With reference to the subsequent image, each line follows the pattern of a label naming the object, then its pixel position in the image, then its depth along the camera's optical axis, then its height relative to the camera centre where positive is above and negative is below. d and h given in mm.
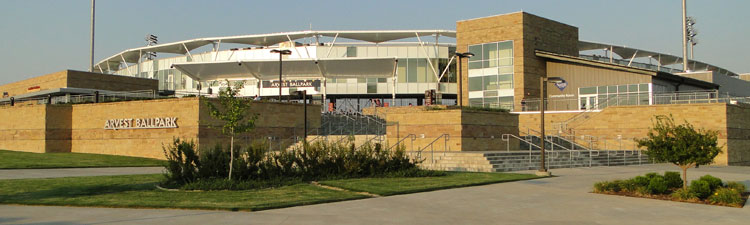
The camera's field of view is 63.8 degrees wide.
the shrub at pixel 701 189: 15438 -1476
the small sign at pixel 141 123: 34216 +266
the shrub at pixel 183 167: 17969 -1185
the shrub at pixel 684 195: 15562 -1652
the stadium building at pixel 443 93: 34438 +3156
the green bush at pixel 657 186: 16266 -1477
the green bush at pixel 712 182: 16188 -1353
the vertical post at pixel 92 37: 55469 +8422
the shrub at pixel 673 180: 17109 -1377
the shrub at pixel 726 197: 14719 -1621
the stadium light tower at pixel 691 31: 89400 +15133
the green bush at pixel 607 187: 17234 -1613
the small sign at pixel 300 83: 55000 +4200
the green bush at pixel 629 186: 17141 -1566
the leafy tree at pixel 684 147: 16656 -429
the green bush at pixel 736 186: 17078 -1558
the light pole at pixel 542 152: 22909 -821
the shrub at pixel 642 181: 16995 -1407
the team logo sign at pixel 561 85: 49906 +3775
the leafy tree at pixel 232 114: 18312 +433
